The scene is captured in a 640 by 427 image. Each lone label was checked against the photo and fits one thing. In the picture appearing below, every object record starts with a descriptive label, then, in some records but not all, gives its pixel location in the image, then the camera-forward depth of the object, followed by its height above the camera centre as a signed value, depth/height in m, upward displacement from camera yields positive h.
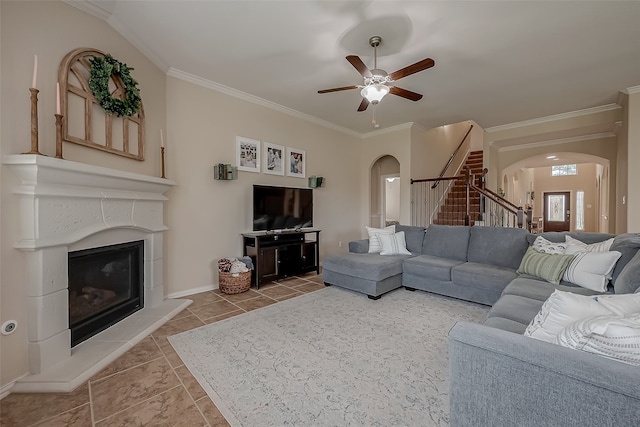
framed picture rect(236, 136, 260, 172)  4.16 +0.88
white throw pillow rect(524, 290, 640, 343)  1.12 -0.41
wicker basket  3.62 -0.94
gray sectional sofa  0.84 -0.59
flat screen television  4.11 +0.05
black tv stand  3.93 -0.65
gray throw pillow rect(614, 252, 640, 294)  1.81 -0.46
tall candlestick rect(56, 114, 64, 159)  2.04 +0.54
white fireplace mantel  1.84 -0.24
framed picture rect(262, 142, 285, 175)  4.52 +0.88
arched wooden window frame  2.16 +0.93
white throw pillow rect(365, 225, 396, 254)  4.27 -0.42
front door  11.63 +0.03
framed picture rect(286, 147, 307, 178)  4.88 +0.88
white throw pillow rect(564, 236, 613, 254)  2.58 -0.34
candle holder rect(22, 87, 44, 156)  1.85 +0.61
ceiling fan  2.42 +1.28
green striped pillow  2.63 -0.54
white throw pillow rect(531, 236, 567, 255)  2.88 -0.37
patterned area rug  1.58 -1.13
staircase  6.43 +0.13
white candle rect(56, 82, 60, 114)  2.00 +0.82
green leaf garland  2.38 +1.14
